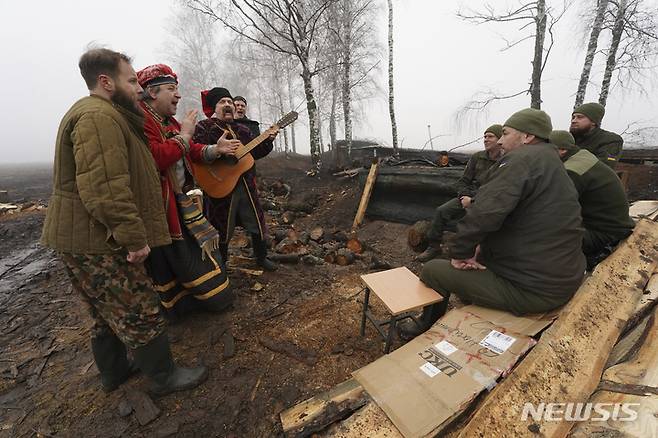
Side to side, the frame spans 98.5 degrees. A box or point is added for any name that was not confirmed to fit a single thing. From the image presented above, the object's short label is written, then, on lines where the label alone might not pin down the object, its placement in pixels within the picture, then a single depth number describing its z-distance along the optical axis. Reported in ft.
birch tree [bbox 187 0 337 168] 24.08
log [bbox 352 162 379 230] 19.99
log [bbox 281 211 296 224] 20.48
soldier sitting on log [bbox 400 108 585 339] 6.31
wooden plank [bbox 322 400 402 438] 4.17
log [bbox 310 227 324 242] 16.81
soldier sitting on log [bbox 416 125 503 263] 13.85
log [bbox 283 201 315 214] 22.50
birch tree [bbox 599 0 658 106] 24.73
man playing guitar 11.05
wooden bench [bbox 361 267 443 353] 7.31
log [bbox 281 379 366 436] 4.68
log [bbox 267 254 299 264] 13.84
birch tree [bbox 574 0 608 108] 25.36
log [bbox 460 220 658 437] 3.99
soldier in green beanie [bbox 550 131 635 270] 9.10
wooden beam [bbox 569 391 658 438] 3.72
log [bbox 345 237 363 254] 15.37
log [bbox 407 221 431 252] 15.98
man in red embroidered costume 7.80
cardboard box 4.41
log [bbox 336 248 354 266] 14.14
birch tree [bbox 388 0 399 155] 34.17
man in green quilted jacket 5.17
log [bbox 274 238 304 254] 14.84
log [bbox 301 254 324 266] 13.94
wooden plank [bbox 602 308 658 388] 4.51
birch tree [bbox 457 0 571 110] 22.39
